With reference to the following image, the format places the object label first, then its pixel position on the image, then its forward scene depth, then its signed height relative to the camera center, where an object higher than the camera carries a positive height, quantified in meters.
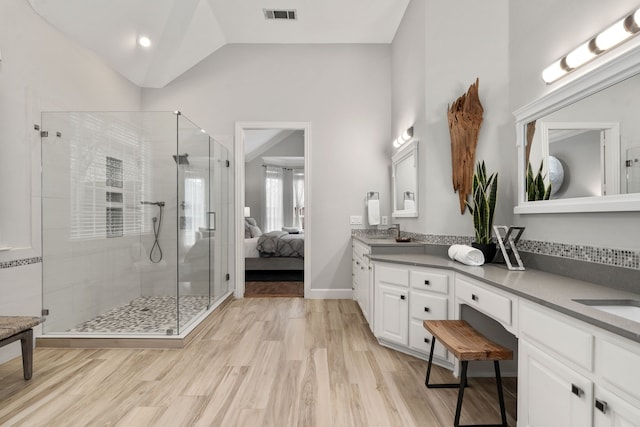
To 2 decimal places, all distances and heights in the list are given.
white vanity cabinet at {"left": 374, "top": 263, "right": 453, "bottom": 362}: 2.32 -0.70
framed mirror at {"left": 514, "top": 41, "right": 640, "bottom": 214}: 1.47 +0.39
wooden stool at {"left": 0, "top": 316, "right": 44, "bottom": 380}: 2.01 -0.76
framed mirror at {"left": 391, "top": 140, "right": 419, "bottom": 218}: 3.12 +0.35
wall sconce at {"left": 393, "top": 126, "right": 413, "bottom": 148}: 3.26 +0.81
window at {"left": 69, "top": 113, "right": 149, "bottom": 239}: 2.91 +0.36
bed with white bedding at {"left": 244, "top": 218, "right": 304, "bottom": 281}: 5.43 -0.72
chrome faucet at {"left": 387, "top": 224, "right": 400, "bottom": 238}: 3.63 -0.18
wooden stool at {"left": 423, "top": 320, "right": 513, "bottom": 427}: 1.64 -0.71
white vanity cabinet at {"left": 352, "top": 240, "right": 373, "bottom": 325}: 3.01 -0.69
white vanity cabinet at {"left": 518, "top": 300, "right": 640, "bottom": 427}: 1.00 -0.59
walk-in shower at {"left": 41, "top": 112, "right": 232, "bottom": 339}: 2.78 -0.10
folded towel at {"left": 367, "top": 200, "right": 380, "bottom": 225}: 4.09 +0.02
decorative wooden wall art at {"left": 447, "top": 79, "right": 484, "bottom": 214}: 2.58 +0.63
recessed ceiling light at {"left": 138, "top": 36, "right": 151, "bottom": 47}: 3.50 +1.90
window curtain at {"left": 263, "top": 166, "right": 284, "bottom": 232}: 8.50 +0.38
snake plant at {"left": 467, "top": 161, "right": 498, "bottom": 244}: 2.37 +0.06
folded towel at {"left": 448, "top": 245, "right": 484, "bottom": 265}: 2.26 -0.30
